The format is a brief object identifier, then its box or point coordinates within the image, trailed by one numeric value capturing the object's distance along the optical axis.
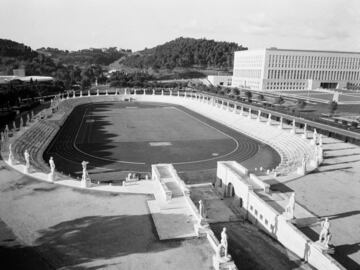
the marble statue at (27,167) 27.55
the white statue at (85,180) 24.51
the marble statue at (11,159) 29.70
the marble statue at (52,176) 25.98
